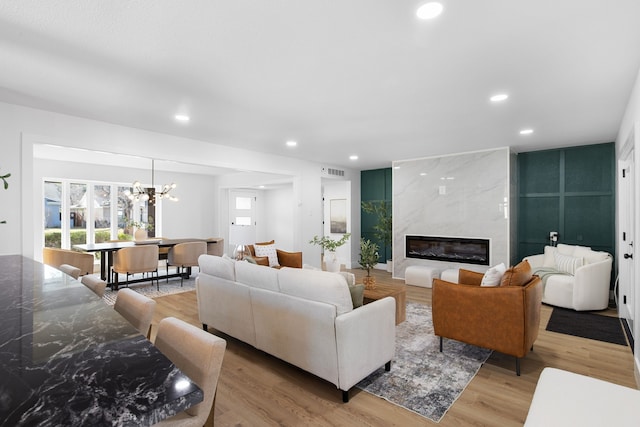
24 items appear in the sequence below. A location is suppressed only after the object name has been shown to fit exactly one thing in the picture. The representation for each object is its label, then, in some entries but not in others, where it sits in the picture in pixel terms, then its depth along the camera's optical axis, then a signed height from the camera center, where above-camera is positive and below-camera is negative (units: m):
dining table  5.61 -0.66
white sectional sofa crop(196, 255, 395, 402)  2.40 -0.91
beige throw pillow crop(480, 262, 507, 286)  3.10 -0.64
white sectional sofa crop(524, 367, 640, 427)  1.34 -0.86
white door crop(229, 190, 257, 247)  10.10 -0.22
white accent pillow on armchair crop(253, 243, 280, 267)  5.52 -0.71
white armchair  4.54 -1.01
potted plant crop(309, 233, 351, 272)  5.80 -0.71
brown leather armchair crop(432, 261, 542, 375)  2.74 -0.91
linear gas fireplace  5.96 -0.76
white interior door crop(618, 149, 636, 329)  3.80 -0.38
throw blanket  4.90 -0.97
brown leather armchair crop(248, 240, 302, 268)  5.64 -0.85
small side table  3.75 -1.00
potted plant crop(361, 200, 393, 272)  7.66 -0.25
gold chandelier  6.78 +0.34
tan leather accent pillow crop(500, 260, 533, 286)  2.93 -0.61
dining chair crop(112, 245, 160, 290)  5.56 -0.86
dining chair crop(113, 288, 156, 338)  1.61 -0.51
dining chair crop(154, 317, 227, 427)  1.11 -0.55
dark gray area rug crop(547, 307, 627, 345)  3.71 -1.44
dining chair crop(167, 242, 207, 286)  6.32 -0.86
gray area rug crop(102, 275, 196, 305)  5.55 -1.44
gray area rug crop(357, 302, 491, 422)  2.42 -1.41
